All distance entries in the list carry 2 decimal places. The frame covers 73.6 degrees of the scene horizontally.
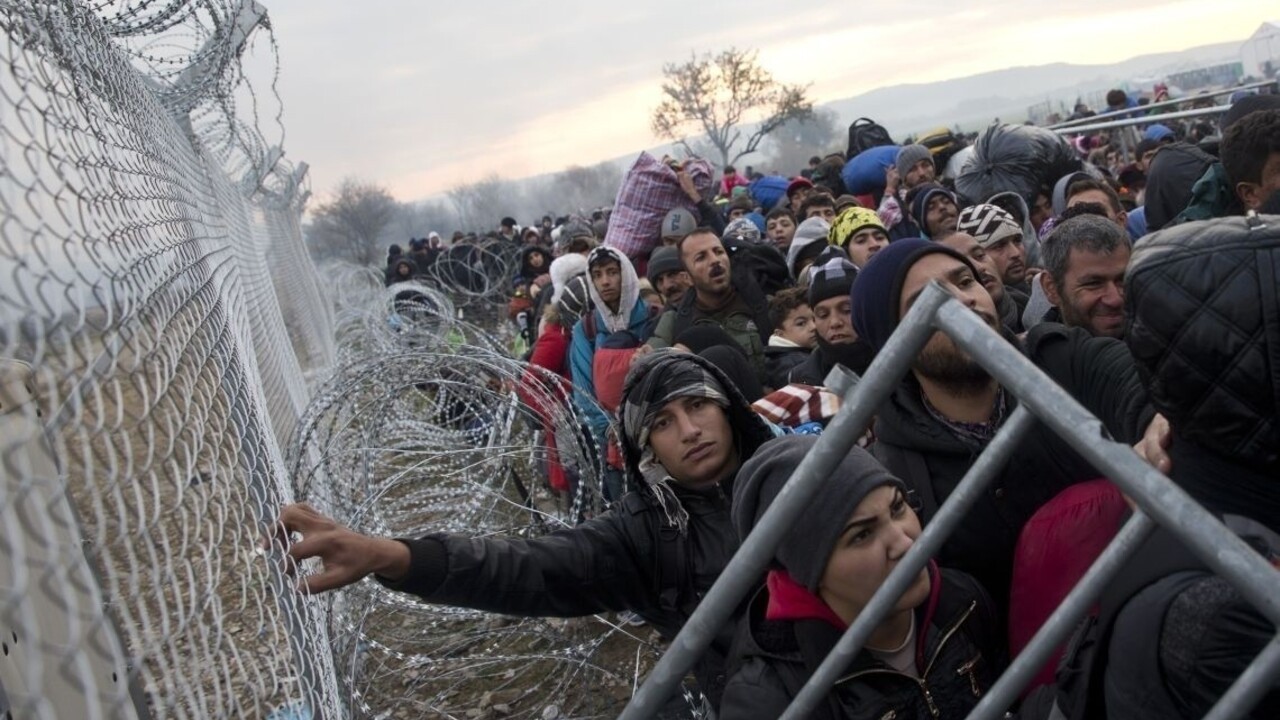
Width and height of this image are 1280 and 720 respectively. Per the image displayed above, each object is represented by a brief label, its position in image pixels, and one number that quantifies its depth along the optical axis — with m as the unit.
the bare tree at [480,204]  96.62
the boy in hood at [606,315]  4.98
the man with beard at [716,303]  4.45
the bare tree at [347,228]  45.38
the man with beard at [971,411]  1.91
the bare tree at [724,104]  41.31
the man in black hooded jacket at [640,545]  1.85
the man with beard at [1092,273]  2.48
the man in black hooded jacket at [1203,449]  0.99
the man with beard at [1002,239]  3.96
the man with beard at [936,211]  4.92
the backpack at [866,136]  8.38
